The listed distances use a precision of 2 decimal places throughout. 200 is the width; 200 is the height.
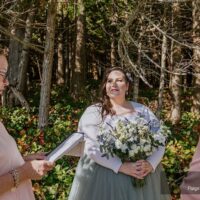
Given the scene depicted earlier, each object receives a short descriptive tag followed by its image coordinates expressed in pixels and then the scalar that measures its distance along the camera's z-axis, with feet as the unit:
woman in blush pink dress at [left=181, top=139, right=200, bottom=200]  6.70
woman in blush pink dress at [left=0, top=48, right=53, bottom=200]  8.02
